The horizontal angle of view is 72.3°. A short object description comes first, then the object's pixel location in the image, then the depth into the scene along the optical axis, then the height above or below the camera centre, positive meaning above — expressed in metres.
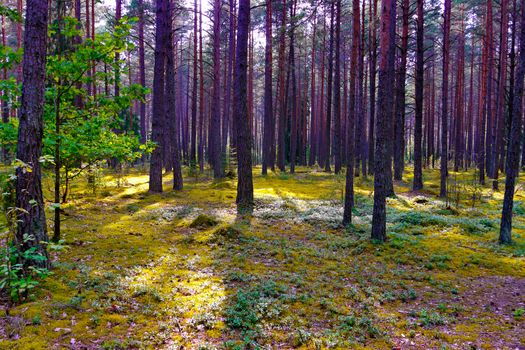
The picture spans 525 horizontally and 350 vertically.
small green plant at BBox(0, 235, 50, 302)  4.30 -1.50
